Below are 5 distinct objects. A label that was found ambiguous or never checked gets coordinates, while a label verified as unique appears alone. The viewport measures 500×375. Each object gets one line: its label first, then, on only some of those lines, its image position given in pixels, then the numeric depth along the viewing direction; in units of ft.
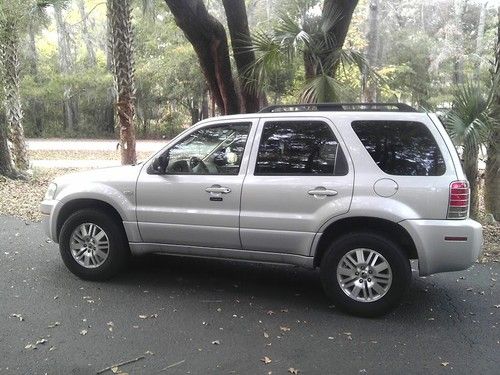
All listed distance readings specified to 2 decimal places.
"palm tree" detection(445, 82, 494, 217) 22.88
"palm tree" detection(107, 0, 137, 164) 38.40
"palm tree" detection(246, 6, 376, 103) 25.95
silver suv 14.56
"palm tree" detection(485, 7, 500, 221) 26.99
